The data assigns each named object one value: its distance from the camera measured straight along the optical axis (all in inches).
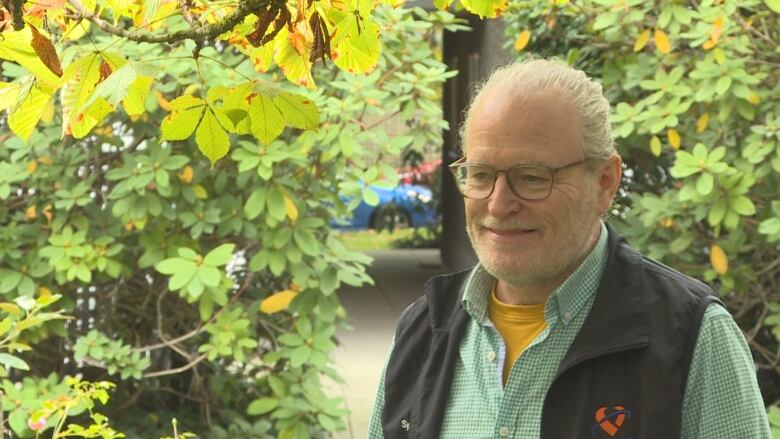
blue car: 642.8
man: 86.4
